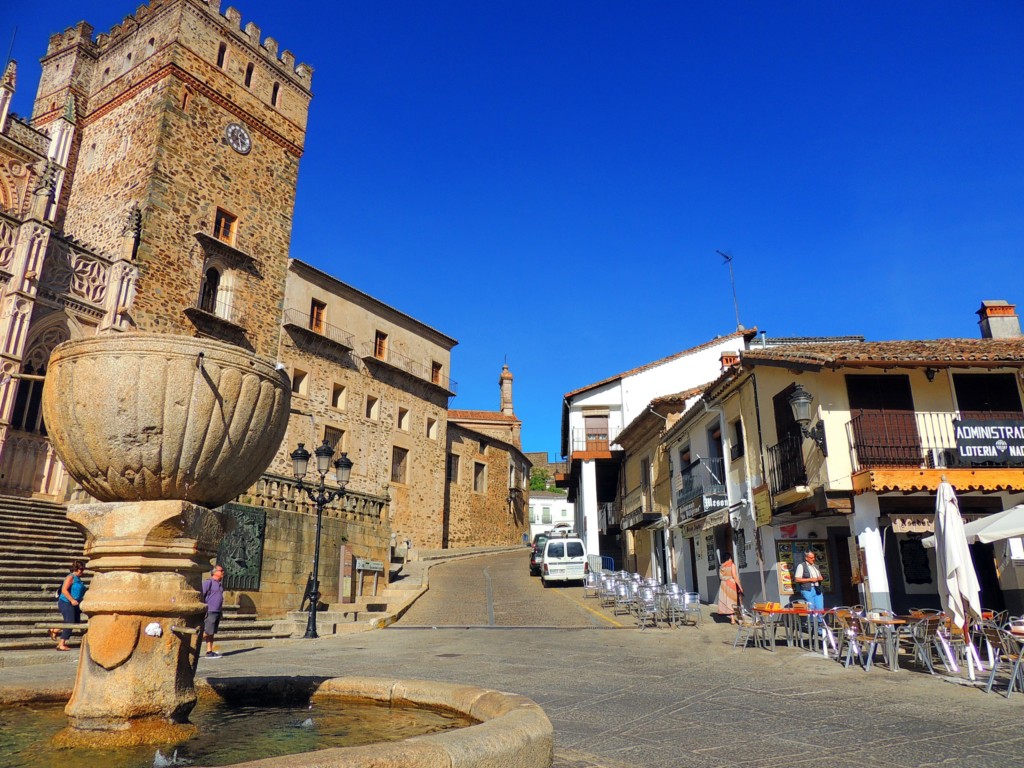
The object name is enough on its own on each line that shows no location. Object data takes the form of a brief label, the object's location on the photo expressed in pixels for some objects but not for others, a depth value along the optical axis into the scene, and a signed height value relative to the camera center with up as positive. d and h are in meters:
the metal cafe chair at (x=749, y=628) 11.14 -0.83
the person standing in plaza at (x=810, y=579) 11.74 -0.03
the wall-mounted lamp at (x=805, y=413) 13.95 +3.24
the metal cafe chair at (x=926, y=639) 8.82 -0.78
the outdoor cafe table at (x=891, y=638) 8.96 -0.76
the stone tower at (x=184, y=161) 24.12 +15.42
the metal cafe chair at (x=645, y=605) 14.62 -0.61
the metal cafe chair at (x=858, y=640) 9.01 -0.81
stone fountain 3.77 +0.53
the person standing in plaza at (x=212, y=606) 10.86 -0.52
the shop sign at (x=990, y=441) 13.61 +2.65
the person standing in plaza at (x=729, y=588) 14.51 -0.24
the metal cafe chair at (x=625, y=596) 16.57 -0.47
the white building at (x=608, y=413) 29.55 +7.21
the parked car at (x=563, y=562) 23.78 +0.45
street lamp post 13.64 +2.15
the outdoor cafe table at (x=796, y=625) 10.68 -0.79
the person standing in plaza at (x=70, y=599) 10.30 -0.40
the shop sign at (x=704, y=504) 18.44 +1.94
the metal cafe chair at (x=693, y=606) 14.46 -0.61
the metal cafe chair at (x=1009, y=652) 7.10 -0.80
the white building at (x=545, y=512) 64.38 +5.82
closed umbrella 8.57 +0.14
